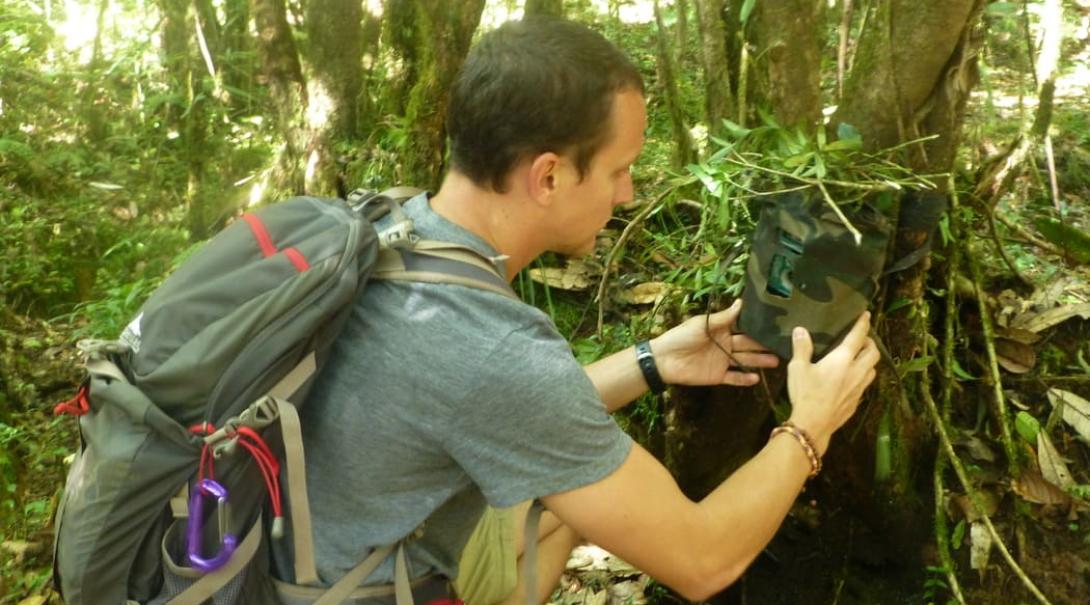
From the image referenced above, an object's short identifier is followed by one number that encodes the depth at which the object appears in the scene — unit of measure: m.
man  1.99
